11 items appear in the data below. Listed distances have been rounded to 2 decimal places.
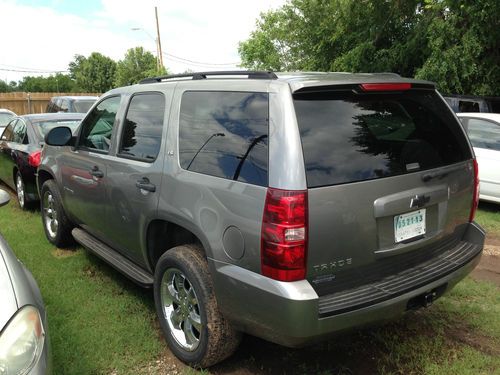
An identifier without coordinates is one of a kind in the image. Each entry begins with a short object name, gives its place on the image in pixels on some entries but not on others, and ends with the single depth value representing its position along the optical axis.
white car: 7.05
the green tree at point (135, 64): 64.44
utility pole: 34.25
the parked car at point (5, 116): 13.59
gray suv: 2.38
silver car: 1.93
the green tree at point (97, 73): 68.88
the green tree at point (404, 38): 11.33
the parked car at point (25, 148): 6.57
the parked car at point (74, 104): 14.27
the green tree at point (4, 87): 92.70
